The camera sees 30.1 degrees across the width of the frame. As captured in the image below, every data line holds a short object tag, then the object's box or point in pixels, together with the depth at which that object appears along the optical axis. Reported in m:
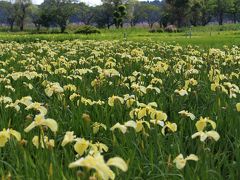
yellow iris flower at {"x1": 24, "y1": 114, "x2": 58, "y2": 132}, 2.54
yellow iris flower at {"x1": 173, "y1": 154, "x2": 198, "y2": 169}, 2.32
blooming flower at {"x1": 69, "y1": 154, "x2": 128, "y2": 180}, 1.78
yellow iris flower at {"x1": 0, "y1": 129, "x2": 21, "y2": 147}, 2.57
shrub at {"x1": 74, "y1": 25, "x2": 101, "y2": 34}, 54.30
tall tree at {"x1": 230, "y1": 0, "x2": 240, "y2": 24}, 128.50
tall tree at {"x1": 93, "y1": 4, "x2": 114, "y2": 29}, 123.03
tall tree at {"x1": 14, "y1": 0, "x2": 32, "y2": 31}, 134.62
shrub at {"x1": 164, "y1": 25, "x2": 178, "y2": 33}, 65.09
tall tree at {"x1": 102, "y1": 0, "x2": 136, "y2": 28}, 92.46
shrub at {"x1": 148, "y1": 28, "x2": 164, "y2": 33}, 65.38
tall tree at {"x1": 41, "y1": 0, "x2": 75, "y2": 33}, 119.88
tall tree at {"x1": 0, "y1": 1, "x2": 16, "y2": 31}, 134.62
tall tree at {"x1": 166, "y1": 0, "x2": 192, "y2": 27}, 94.69
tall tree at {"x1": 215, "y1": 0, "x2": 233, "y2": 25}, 129.41
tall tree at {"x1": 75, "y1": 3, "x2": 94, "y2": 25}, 153.35
